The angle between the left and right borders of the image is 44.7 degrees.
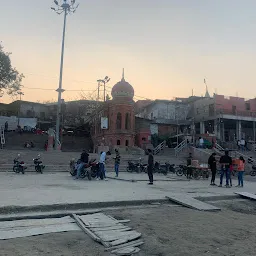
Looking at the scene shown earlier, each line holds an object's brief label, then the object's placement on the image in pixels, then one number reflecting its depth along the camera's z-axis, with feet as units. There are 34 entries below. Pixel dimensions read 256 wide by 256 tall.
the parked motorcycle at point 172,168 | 76.33
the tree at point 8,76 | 123.85
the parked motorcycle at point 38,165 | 61.21
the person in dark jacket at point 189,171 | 60.79
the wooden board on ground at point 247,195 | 35.42
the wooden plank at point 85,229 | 16.96
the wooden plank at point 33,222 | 19.26
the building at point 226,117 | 140.97
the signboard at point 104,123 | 124.77
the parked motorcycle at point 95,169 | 50.92
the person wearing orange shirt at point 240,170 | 47.73
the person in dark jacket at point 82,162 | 50.29
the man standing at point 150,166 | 45.28
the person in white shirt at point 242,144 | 118.52
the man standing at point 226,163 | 46.88
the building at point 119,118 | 120.78
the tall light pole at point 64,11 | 100.73
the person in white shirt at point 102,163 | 49.82
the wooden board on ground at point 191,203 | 27.03
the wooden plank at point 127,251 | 14.97
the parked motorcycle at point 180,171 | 67.05
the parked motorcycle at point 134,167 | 72.28
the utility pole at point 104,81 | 157.48
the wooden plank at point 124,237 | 16.88
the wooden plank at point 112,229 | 18.58
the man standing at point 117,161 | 57.57
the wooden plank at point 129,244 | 15.65
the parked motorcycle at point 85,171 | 50.18
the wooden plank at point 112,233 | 17.74
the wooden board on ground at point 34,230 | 17.25
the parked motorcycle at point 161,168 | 70.74
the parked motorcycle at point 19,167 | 58.80
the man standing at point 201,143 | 109.01
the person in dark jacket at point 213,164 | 49.24
